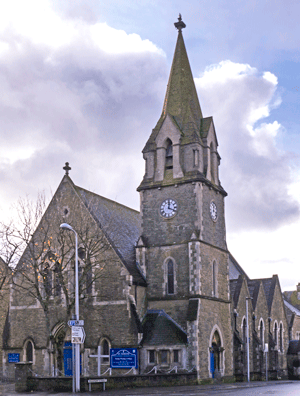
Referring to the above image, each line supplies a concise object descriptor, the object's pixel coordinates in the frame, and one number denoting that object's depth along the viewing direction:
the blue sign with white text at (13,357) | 37.75
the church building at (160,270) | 34.72
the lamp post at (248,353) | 38.03
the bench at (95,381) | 25.41
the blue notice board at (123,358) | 33.84
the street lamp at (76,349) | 24.49
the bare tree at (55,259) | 34.32
